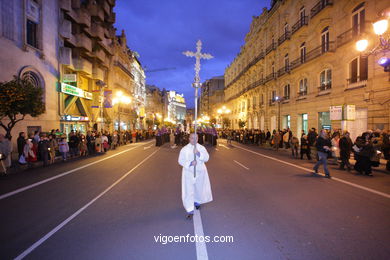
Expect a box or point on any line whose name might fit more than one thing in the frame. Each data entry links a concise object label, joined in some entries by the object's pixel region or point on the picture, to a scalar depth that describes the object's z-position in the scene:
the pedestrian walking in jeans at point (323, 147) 8.30
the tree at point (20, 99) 10.09
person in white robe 4.61
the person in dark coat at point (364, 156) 8.72
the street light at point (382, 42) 7.84
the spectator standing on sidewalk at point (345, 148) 9.70
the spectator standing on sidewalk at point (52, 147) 11.99
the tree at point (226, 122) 49.53
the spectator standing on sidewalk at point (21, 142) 11.20
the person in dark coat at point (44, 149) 11.38
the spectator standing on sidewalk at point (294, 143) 14.68
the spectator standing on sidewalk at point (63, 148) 13.16
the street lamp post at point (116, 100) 36.56
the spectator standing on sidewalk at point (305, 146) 13.48
